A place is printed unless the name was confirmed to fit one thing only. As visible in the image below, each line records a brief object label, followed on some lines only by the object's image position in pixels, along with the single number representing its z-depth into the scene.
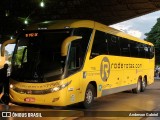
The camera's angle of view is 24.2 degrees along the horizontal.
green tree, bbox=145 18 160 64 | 62.53
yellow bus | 12.17
